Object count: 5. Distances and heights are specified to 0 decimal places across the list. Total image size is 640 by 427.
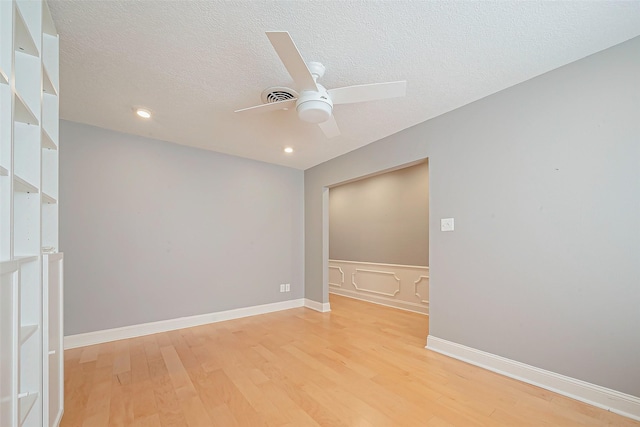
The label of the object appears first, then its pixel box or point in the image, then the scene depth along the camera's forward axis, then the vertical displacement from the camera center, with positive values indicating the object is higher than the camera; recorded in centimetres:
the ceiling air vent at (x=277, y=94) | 223 +100
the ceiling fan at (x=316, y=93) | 162 +82
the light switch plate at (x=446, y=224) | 274 -10
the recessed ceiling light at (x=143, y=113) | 272 +102
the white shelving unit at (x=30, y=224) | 100 -5
